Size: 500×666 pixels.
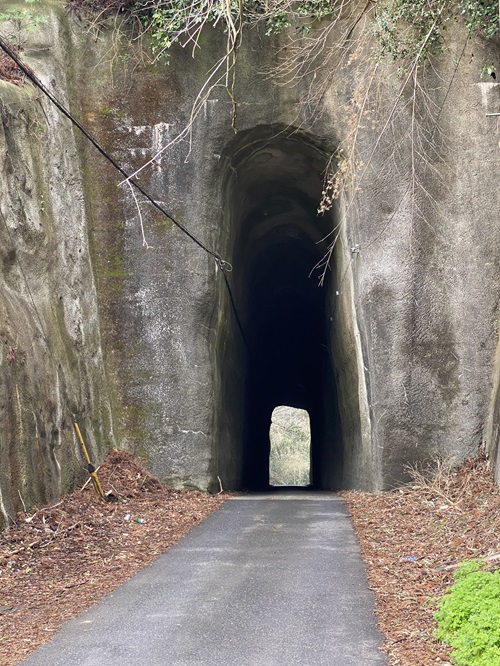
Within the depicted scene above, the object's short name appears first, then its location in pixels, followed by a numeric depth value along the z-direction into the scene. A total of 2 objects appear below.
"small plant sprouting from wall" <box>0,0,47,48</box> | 11.27
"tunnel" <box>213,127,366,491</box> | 12.76
